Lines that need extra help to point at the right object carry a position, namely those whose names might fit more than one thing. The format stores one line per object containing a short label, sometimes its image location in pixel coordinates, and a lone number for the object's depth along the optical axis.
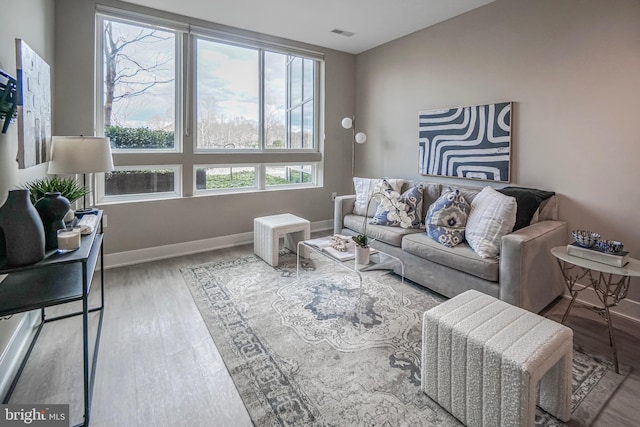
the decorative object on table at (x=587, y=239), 2.26
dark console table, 1.43
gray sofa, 2.42
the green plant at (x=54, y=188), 2.00
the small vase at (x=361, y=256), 2.62
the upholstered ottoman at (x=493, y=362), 1.38
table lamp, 2.45
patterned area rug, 1.69
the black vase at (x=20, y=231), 1.38
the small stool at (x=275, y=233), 3.64
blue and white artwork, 3.35
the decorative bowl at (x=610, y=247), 2.15
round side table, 2.02
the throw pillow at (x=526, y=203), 2.78
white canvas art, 1.87
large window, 3.65
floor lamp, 4.73
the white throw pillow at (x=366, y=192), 4.00
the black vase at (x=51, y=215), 1.64
